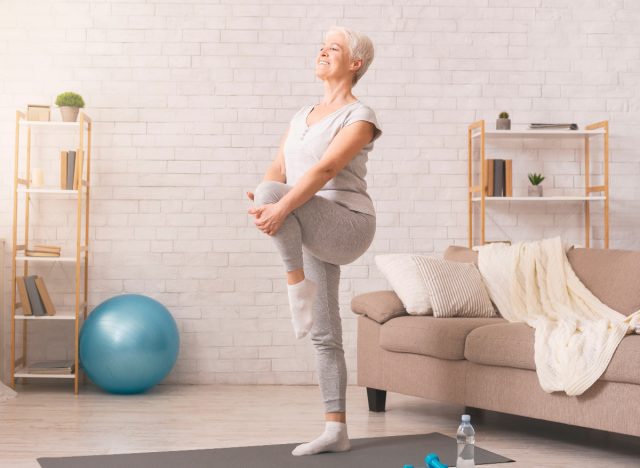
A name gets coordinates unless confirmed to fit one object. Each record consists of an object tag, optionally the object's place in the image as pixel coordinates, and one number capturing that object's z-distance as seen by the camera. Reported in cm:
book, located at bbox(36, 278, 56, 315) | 496
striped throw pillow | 419
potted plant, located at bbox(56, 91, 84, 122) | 503
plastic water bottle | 257
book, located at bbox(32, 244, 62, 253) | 498
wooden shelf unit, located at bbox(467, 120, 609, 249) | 517
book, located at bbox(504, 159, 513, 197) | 525
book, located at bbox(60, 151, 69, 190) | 500
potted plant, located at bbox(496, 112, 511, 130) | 527
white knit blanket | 329
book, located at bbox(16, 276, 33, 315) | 493
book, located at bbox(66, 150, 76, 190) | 500
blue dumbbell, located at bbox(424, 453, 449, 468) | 238
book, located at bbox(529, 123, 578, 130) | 524
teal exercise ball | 471
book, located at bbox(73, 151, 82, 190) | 497
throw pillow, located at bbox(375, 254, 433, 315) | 418
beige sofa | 322
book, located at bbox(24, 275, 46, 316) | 493
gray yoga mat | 303
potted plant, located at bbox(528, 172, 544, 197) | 530
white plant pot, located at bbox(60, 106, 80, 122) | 504
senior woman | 298
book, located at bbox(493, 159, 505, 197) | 525
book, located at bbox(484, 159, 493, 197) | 525
